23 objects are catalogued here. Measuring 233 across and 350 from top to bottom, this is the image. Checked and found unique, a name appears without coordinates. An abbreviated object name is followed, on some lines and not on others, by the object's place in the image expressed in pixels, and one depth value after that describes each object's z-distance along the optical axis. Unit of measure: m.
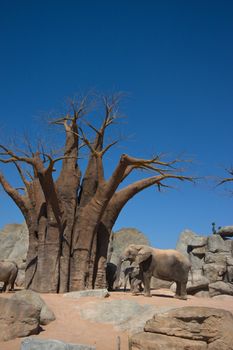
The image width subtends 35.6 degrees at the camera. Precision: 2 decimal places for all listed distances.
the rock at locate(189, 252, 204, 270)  18.31
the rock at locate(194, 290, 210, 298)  12.49
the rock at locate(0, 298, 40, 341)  5.41
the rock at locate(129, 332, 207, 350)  4.81
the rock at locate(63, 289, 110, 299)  8.58
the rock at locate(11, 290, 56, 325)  6.48
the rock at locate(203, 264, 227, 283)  16.09
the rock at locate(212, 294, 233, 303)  11.20
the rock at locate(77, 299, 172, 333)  6.52
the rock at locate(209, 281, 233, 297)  12.55
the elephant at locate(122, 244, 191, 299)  9.34
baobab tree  10.48
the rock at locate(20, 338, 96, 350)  4.38
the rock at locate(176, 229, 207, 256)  22.58
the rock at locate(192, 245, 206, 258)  18.64
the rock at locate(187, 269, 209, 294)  12.57
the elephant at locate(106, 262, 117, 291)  12.75
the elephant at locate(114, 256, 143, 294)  10.14
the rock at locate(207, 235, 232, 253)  18.09
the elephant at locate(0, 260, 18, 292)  9.59
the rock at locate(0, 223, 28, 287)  21.78
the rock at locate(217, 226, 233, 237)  18.70
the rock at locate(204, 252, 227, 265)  16.98
